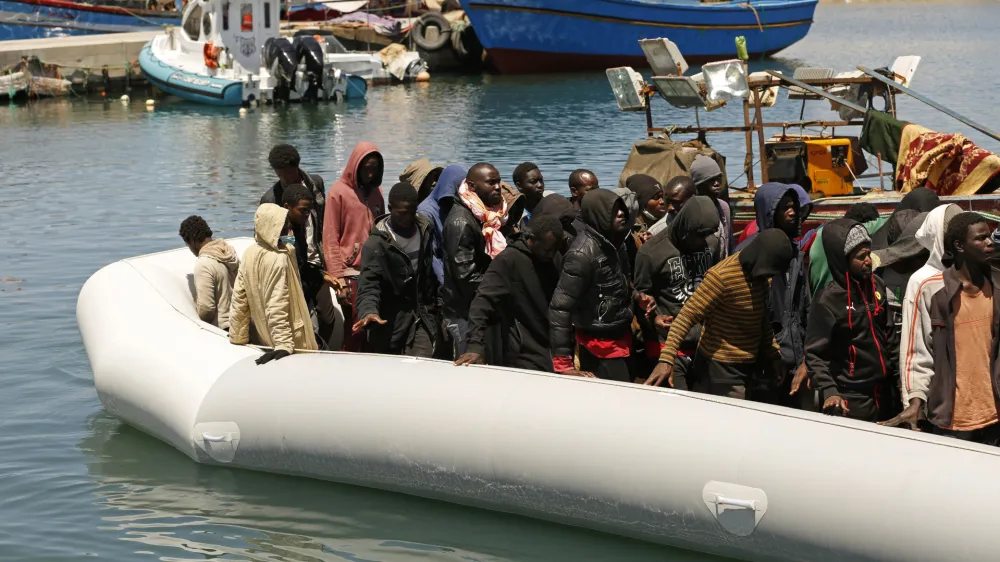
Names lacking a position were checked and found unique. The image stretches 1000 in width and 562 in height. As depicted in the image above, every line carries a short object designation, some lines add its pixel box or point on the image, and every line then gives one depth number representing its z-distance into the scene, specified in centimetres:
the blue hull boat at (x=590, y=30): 3766
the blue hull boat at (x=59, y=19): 4191
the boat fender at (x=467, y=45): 3988
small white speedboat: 3138
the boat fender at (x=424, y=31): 4003
